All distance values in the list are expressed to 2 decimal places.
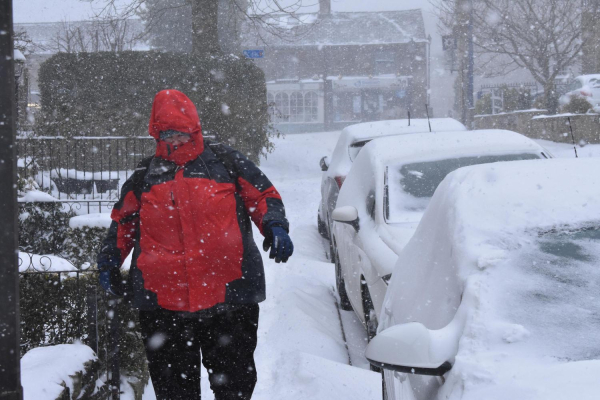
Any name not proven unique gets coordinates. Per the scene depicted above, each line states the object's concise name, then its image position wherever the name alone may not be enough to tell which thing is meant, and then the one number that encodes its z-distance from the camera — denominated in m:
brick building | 48.00
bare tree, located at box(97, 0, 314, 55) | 17.19
